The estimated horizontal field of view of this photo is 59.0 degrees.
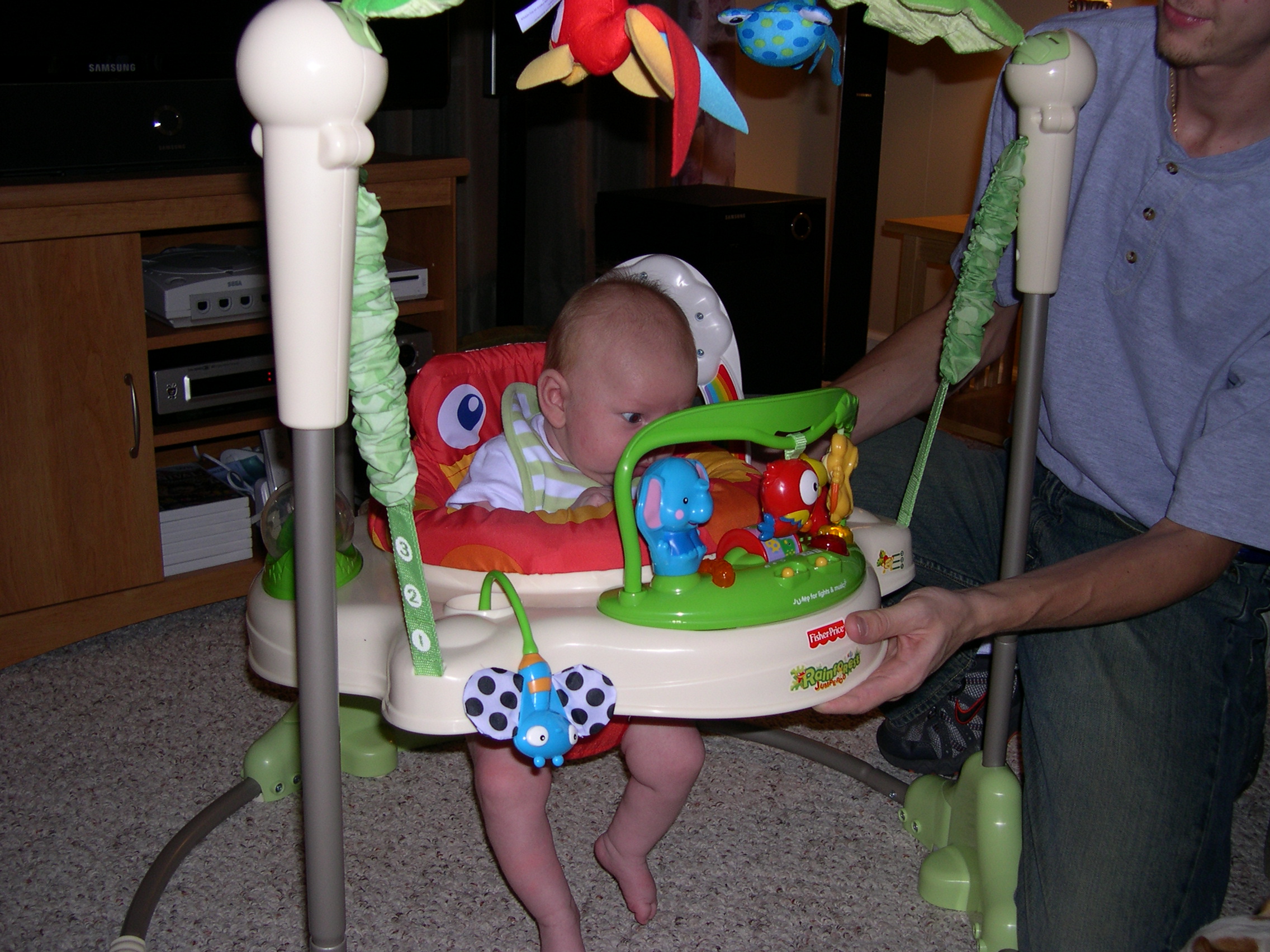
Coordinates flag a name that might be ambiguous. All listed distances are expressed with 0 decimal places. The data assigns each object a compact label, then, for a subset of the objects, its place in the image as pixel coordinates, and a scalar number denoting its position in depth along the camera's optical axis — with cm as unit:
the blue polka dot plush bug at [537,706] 74
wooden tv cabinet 150
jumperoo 62
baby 99
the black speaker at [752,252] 235
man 96
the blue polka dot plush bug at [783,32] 83
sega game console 167
